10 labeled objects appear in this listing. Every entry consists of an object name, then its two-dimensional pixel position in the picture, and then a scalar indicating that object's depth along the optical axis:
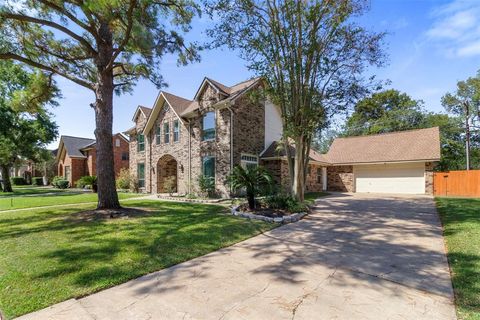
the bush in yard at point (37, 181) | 39.75
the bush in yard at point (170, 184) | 17.92
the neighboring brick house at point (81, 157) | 29.28
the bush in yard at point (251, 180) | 9.97
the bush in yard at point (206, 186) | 15.42
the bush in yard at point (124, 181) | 22.19
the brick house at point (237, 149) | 15.67
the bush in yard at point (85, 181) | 26.23
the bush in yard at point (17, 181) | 41.56
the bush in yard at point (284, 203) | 9.76
